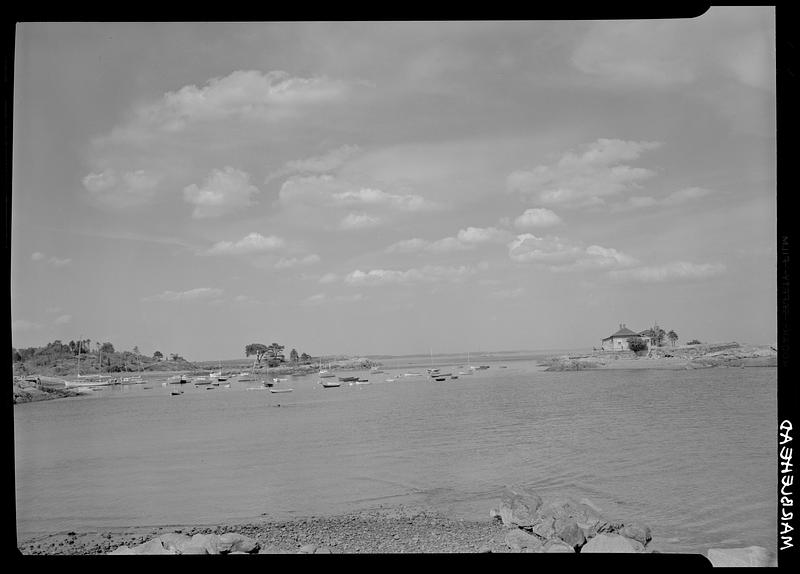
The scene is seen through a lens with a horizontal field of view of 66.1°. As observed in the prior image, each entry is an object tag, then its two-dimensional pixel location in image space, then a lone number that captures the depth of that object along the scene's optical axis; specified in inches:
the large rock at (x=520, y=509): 160.1
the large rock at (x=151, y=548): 133.5
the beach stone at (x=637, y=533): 150.5
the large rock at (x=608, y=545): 132.6
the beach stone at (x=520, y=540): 147.4
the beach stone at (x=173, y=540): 136.7
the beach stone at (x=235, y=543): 139.1
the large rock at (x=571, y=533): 137.9
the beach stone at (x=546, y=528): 143.7
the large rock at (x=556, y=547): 125.2
